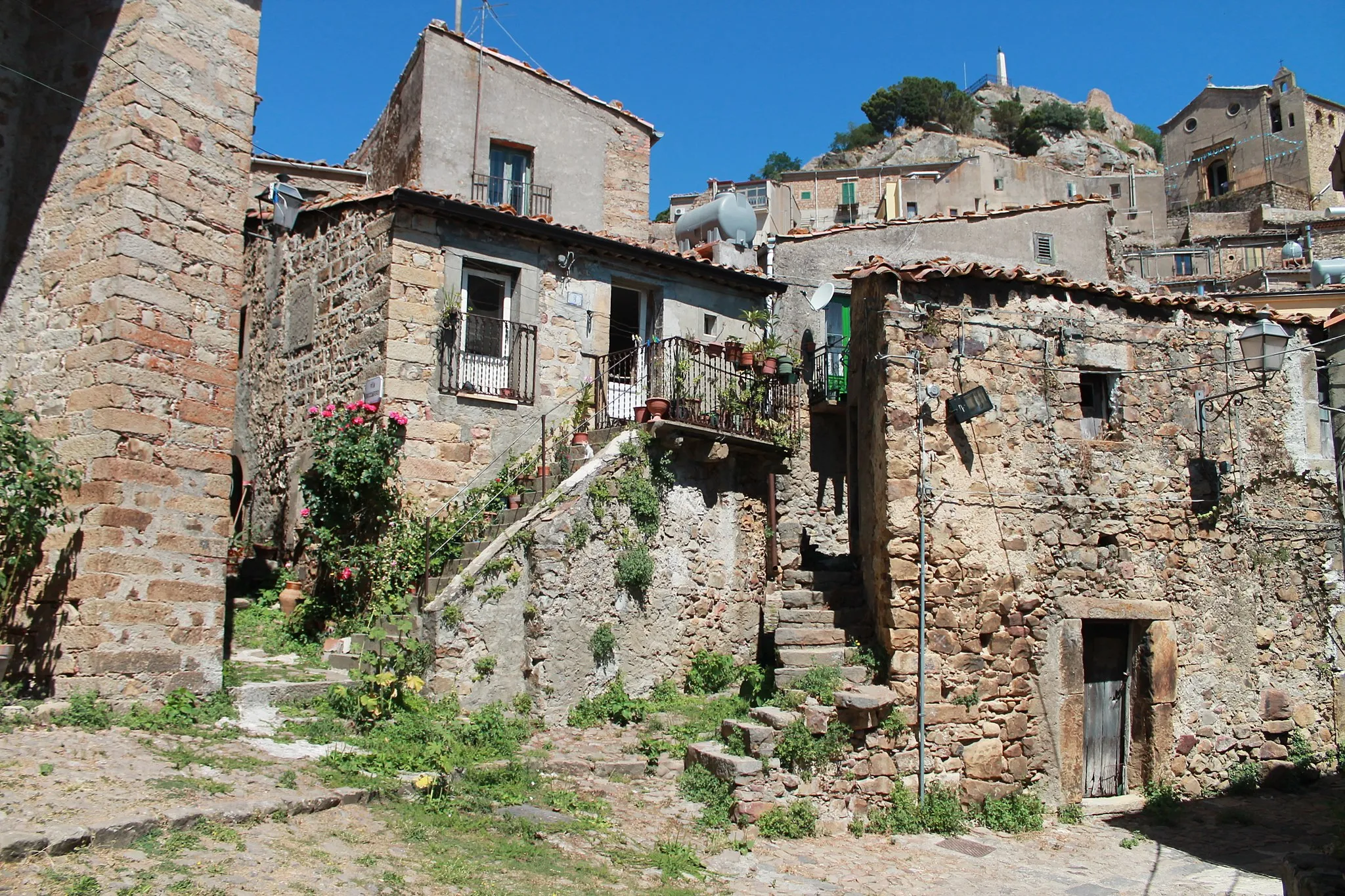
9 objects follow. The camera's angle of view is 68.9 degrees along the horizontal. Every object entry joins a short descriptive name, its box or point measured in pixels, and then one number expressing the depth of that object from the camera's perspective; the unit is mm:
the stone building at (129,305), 8711
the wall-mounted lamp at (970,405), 10727
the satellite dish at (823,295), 16703
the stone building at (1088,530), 10688
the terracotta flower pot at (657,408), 13695
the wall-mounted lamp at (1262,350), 11727
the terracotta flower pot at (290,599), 13164
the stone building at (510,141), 18531
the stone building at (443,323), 13711
